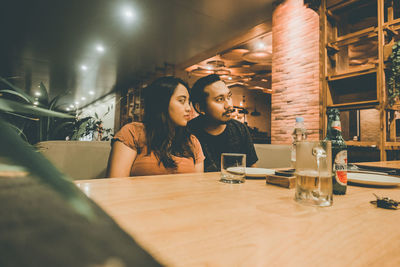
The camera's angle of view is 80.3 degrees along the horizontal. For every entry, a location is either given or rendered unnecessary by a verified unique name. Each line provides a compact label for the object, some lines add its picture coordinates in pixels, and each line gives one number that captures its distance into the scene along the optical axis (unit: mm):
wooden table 366
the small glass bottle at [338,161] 813
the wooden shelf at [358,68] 2717
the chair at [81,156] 1595
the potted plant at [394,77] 2537
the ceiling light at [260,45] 5629
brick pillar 3459
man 2051
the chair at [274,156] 2607
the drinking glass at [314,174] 670
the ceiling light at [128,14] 4504
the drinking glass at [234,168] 990
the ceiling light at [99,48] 6236
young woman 1502
